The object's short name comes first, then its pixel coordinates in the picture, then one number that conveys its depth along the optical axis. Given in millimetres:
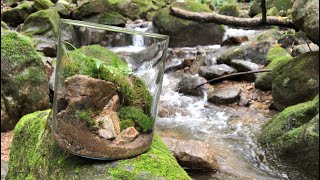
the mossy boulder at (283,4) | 5012
